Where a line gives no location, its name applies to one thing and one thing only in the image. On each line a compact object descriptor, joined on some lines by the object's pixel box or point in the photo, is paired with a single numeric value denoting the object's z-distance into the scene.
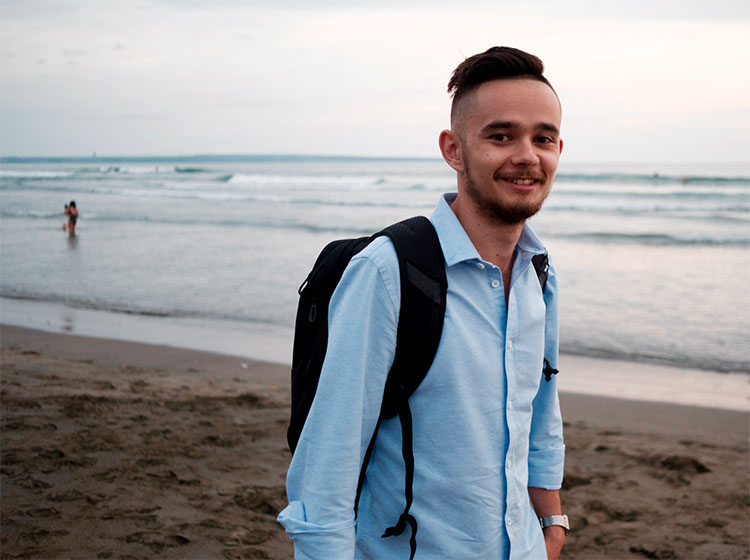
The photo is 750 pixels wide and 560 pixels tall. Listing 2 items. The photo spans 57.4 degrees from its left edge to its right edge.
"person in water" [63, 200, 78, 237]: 20.37
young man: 1.47
